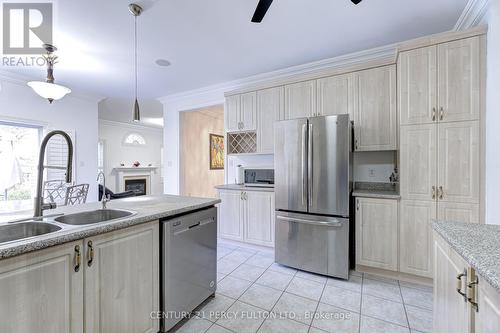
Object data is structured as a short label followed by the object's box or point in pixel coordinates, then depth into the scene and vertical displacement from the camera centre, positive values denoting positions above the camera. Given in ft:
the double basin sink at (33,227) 4.20 -1.22
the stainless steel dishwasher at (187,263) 5.37 -2.57
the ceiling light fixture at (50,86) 8.73 +3.12
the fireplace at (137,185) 25.20 -2.22
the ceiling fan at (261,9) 4.98 +3.61
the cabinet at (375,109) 8.54 +2.24
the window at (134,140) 25.71 +3.12
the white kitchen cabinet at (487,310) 2.33 -1.57
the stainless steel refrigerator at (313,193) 8.01 -1.01
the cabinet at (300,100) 10.06 +3.06
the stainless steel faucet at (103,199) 5.71 -0.86
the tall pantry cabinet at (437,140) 6.75 +0.85
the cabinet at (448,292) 3.07 -1.99
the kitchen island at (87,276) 3.17 -1.89
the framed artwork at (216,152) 19.19 +1.27
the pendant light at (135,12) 6.77 +4.78
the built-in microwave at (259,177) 12.27 -0.61
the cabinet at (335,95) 9.25 +3.02
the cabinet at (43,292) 3.08 -1.90
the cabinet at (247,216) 10.33 -2.44
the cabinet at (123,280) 4.06 -2.30
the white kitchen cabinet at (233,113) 11.98 +2.88
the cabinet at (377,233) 7.87 -2.40
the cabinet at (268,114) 10.89 +2.58
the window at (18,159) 12.34 +0.36
